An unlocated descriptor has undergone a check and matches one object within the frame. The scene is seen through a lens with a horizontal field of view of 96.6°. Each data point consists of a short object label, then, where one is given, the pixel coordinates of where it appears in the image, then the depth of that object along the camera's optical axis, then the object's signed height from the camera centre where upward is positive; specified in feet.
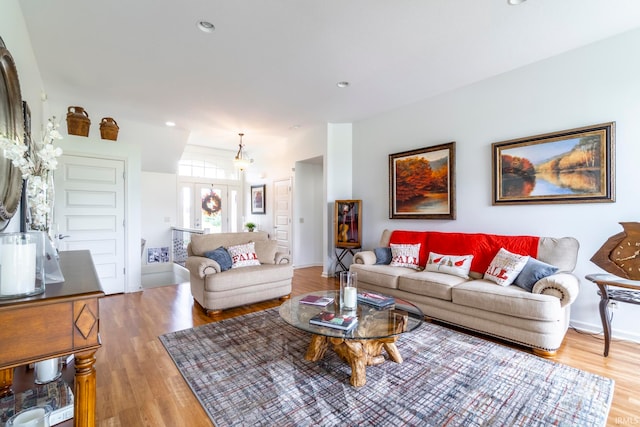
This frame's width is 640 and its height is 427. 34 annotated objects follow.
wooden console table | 2.94 -1.27
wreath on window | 25.55 +1.02
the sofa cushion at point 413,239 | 12.36 -1.13
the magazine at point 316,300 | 8.03 -2.48
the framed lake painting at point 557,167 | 9.12 +1.67
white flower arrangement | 4.24 +0.71
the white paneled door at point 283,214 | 21.17 +0.07
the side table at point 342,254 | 16.93 -2.41
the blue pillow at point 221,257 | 11.56 -1.74
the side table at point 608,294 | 7.48 -2.15
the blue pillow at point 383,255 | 12.99 -1.86
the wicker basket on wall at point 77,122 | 12.66 +4.19
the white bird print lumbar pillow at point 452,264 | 10.51 -1.90
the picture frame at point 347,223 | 16.31 -0.49
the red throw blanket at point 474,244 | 10.07 -1.16
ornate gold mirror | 4.90 +1.65
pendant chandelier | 17.67 +3.27
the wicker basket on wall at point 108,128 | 13.60 +4.16
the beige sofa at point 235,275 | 10.77 -2.43
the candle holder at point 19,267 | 3.17 -0.59
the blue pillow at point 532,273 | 8.50 -1.78
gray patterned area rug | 5.38 -3.80
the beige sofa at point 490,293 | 7.69 -2.49
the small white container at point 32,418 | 4.62 -3.41
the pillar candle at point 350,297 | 7.43 -2.15
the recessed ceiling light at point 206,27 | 8.05 +5.42
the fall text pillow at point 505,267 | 9.12 -1.74
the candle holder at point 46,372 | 6.13 -3.44
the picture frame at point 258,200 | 24.13 +1.34
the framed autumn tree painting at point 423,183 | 12.92 +1.54
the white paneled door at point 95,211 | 12.68 +0.19
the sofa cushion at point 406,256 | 12.26 -1.80
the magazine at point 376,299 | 7.89 -2.42
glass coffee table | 6.23 -2.57
